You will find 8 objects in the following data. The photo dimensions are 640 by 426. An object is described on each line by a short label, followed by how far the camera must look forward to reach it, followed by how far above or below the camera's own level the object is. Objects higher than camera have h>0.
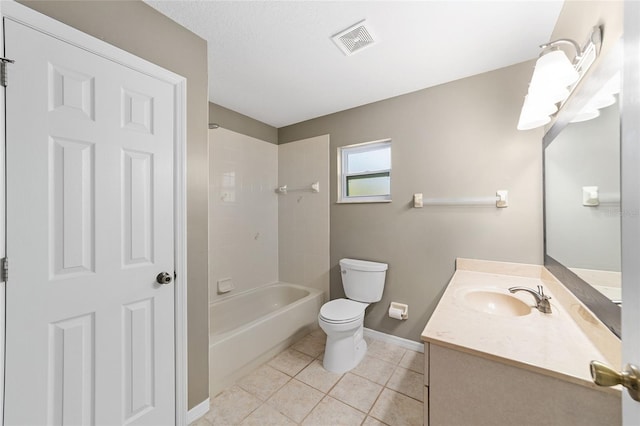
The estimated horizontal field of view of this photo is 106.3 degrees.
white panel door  0.91 -0.11
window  2.37 +0.41
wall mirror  0.76 +0.08
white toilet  1.85 -0.81
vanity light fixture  0.97 +0.62
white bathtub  1.66 -1.01
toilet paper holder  2.15 -0.89
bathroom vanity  0.67 -0.48
